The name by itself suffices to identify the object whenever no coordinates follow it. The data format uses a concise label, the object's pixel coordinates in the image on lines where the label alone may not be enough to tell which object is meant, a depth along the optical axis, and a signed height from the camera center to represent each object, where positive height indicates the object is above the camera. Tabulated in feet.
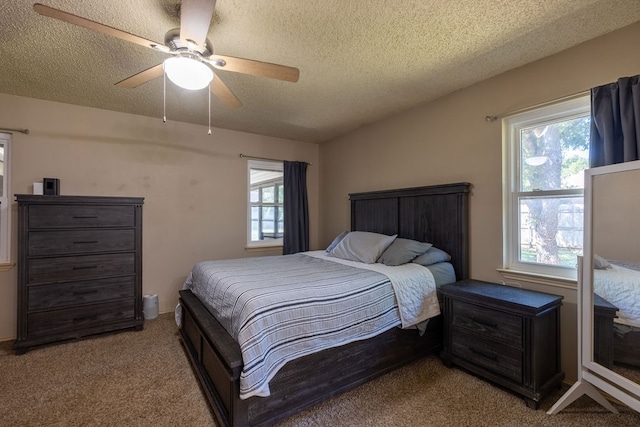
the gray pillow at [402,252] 8.82 -1.19
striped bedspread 5.32 -2.01
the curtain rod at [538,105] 6.69 +2.77
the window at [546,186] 7.05 +0.72
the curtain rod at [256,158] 13.58 +2.71
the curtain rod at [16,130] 9.36 +2.75
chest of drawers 8.60 -1.69
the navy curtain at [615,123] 5.73 +1.88
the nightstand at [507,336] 6.17 -2.86
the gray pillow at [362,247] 9.48 -1.14
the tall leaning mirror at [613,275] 5.24 -1.19
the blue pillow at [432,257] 8.71 -1.34
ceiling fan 4.39 +3.03
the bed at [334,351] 5.48 -3.21
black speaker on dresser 9.34 +0.90
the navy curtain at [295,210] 14.55 +0.19
